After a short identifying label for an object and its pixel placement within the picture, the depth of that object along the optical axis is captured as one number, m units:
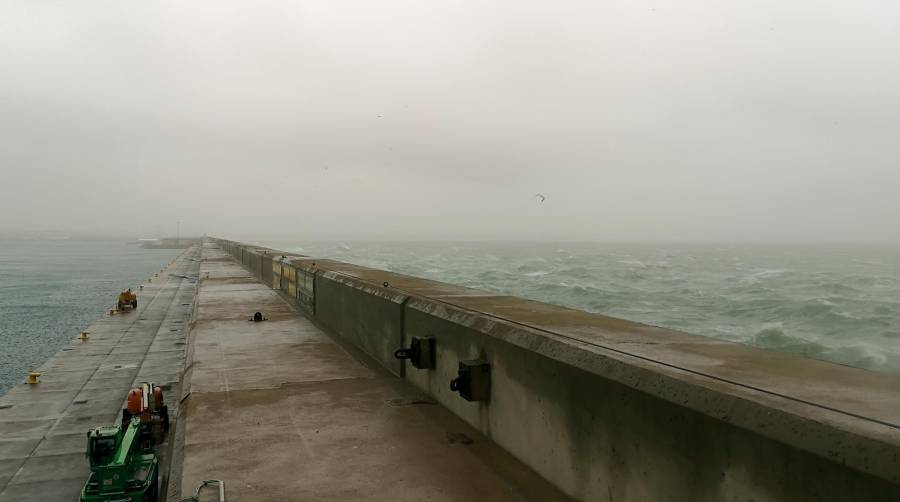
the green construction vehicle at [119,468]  7.41
